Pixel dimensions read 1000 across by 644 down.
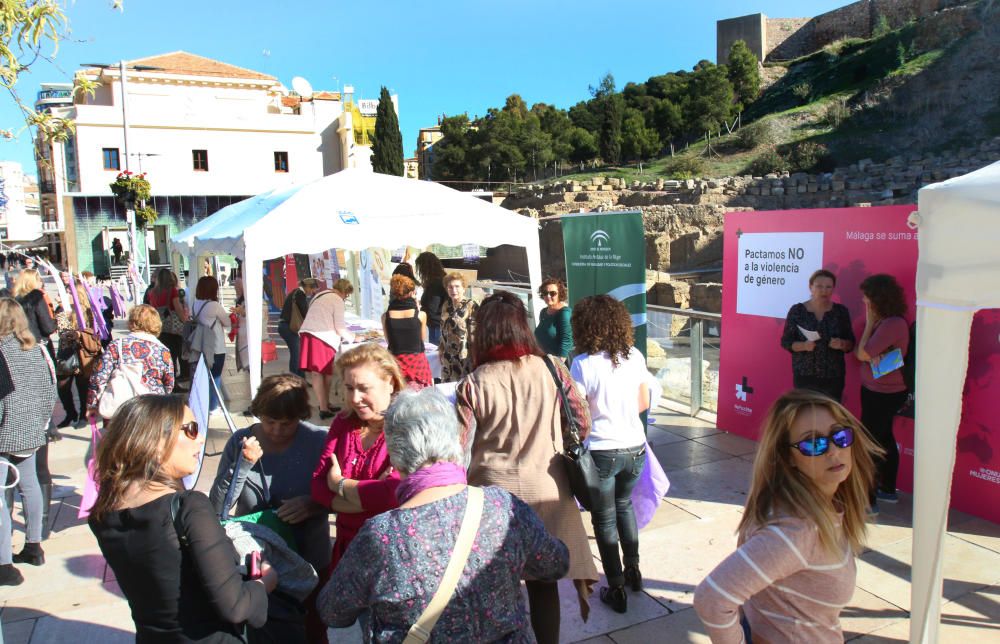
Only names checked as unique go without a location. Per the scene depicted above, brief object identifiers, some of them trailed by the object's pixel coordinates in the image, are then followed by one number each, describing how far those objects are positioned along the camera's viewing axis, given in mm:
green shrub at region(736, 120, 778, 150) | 49562
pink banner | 4992
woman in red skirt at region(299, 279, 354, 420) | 7422
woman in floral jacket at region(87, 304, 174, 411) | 4855
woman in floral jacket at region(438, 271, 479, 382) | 6410
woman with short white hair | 1903
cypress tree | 52375
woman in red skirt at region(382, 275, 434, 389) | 6516
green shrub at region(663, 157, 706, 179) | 46500
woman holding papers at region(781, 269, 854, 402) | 5367
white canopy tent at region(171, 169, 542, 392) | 6711
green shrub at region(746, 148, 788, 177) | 43969
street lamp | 17977
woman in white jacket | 8102
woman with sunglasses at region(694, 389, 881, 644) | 1894
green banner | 6742
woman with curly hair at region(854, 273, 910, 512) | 4977
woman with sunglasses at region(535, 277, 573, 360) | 5996
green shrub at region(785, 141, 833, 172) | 43656
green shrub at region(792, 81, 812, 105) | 58906
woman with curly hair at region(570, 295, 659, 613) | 3738
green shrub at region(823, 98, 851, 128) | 50166
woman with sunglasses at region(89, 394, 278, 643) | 2018
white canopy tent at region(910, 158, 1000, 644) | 2508
